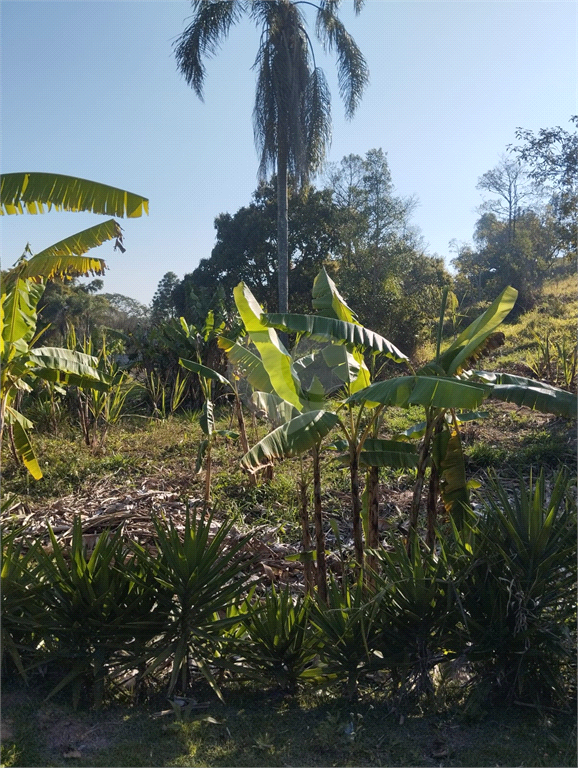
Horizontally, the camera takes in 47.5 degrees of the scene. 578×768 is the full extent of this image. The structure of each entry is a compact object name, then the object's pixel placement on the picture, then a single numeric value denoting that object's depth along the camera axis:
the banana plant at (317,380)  4.38
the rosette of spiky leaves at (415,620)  3.83
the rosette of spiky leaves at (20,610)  4.00
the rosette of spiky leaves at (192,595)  3.96
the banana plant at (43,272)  5.14
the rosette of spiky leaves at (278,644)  4.01
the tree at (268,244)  20.20
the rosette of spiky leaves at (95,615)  3.94
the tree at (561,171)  12.48
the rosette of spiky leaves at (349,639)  3.82
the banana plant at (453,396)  4.05
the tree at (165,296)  23.81
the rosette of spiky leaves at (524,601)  3.67
